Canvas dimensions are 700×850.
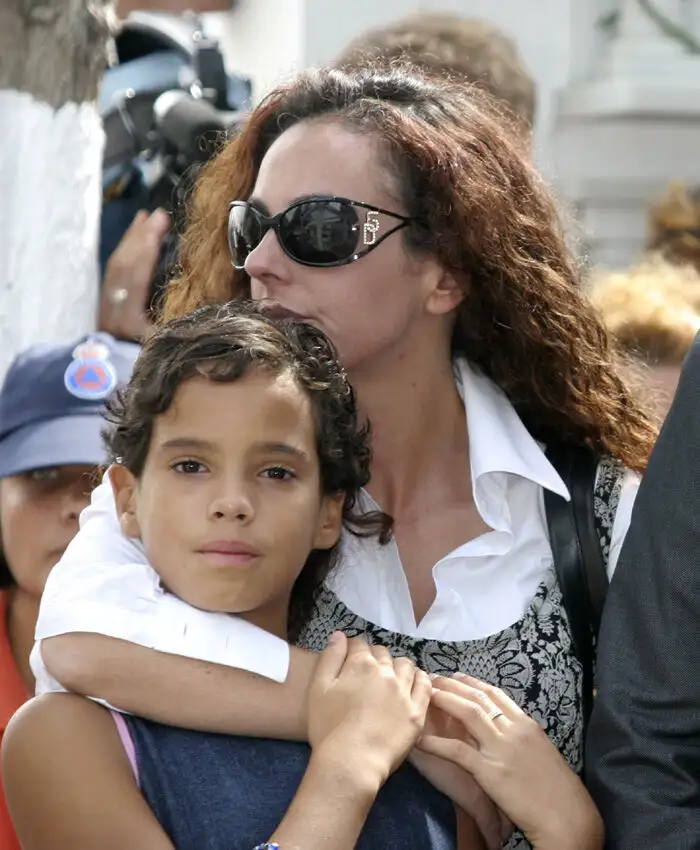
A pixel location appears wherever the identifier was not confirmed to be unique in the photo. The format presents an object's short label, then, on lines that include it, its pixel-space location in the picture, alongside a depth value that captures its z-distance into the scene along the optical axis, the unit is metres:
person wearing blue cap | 6.27
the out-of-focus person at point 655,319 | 8.19
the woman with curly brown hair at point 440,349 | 5.29
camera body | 7.72
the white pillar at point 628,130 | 13.10
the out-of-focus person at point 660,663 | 4.29
